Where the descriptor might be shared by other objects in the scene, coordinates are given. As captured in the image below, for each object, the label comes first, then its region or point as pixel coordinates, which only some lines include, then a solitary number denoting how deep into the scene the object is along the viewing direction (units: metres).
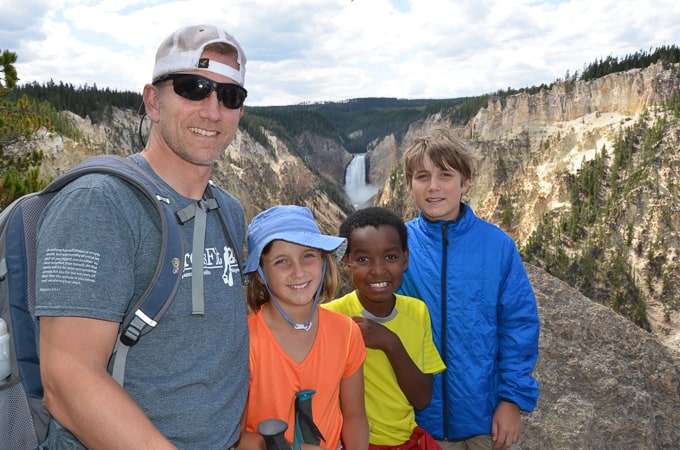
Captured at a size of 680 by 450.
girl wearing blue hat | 2.18
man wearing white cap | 1.35
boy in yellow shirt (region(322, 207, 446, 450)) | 2.61
